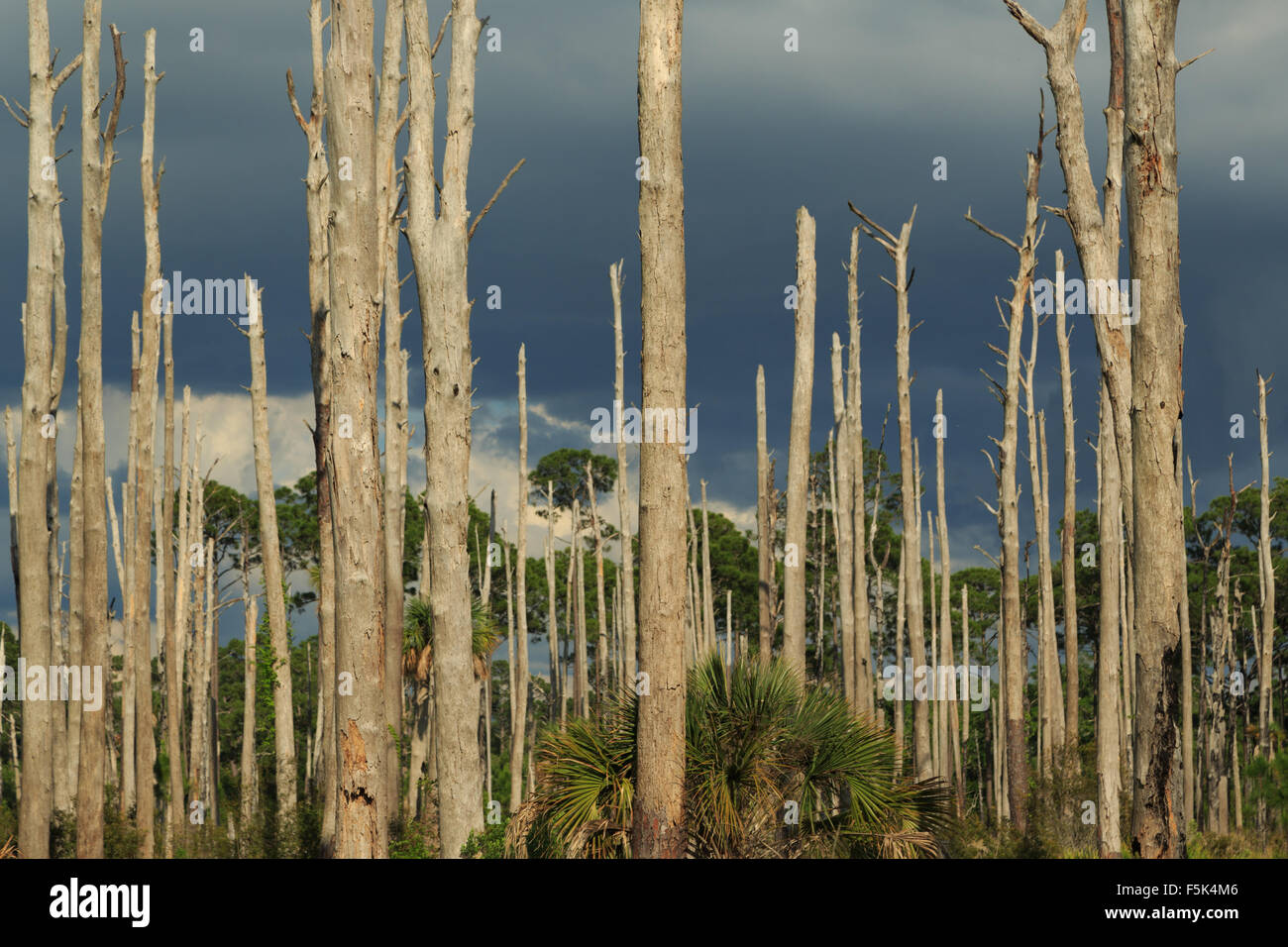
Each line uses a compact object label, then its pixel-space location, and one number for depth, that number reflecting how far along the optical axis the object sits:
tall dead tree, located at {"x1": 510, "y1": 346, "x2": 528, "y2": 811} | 27.48
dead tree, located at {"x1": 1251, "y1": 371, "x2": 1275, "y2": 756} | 29.69
